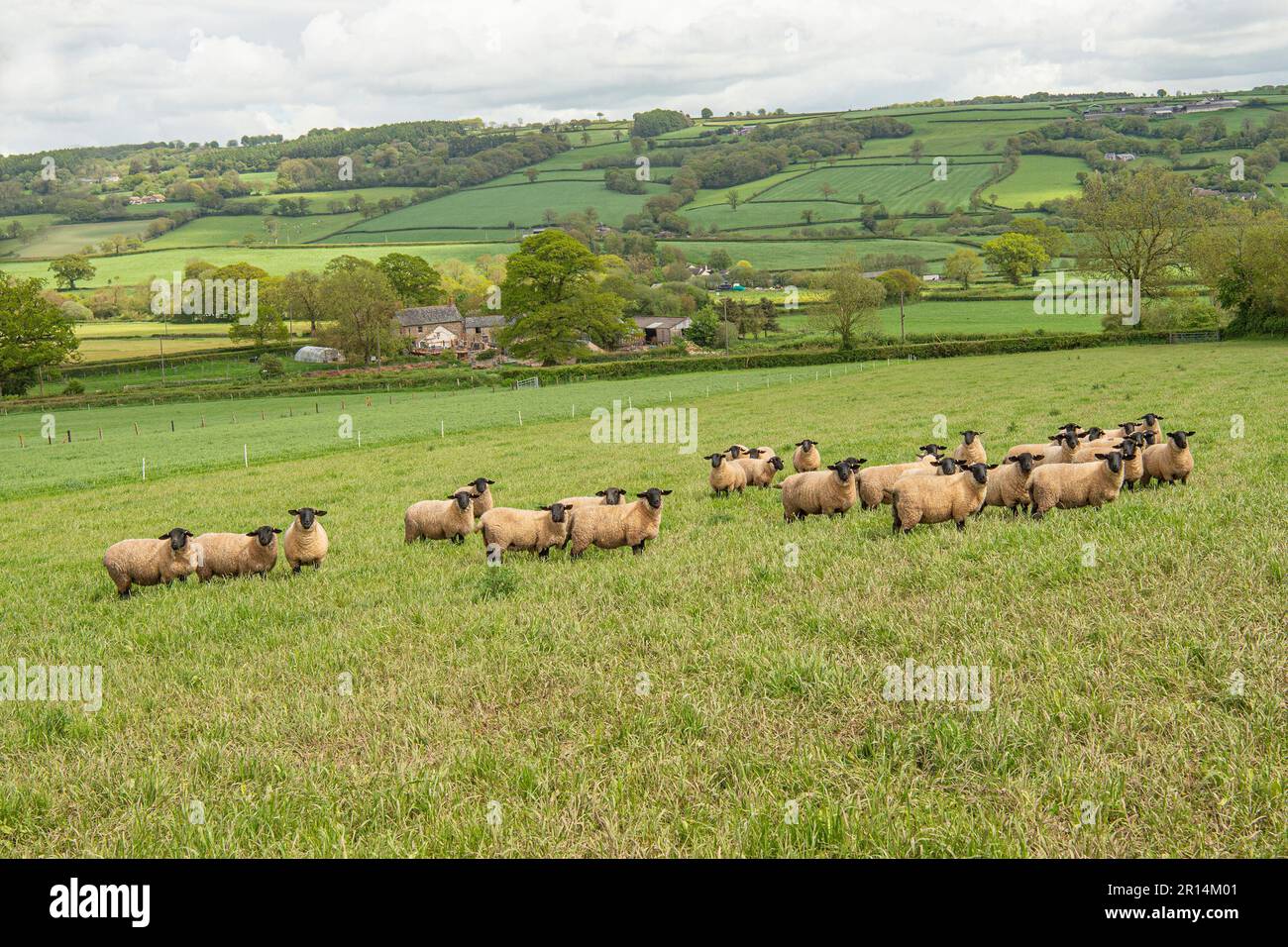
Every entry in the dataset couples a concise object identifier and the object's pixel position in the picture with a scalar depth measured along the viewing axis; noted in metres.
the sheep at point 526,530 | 12.98
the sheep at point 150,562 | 12.32
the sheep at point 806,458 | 18.27
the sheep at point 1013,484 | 12.55
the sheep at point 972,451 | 15.73
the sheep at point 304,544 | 12.93
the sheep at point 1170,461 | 13.20
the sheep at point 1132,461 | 12.87
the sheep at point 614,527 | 12.51
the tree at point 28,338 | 73.19
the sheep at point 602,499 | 13.15
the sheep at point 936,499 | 11.38
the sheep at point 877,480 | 13.85
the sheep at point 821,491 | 13.52
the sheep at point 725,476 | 17.31
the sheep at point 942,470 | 12.06
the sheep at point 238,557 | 12.73
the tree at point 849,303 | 77.00
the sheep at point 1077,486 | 11.94
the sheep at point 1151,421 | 16.08
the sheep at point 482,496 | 15.59
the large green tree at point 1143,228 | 71.75
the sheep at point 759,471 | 18.11
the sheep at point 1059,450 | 14.23
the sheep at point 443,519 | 14.92
